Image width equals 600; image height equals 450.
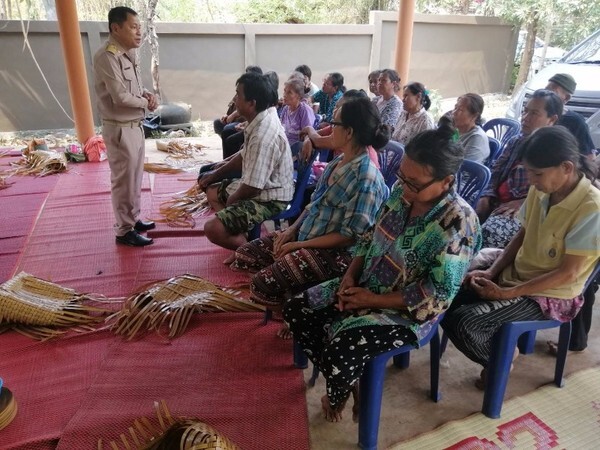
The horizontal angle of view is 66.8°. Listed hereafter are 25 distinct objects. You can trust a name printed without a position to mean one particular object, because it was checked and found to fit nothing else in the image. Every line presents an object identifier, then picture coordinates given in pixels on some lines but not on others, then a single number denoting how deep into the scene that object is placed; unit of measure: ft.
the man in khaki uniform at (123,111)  10.16
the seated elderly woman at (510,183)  8.11
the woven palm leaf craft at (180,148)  20.30
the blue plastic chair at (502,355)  5.72
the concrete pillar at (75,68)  19.24
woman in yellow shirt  5.36
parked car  14.46
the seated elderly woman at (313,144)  9.76
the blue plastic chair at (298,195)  9.93
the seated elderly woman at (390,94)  14.12
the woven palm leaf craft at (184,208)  12.70
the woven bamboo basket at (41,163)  16.98
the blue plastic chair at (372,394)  5.22
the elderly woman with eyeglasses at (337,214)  6.49
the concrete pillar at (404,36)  21.83
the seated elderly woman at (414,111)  12.17
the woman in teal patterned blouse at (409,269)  5.07
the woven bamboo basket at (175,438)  4.12
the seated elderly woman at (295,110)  13.43
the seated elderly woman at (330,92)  16.47
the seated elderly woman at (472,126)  9.96
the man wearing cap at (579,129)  7.98
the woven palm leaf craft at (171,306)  7.91
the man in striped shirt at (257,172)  8.69
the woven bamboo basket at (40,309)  7.68
